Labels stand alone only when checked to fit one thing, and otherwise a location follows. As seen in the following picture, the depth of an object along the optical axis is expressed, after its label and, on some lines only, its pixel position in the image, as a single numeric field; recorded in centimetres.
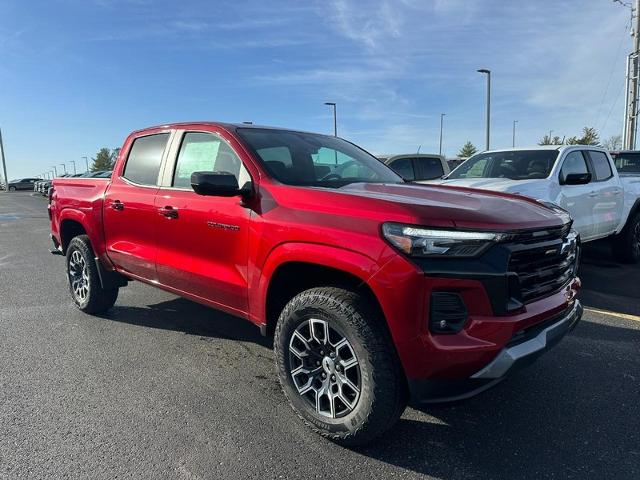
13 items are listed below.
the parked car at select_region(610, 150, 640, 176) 1159
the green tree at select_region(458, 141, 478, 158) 6131
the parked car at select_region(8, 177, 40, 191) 6062
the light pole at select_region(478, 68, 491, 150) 3025
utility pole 2191
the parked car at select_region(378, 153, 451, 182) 1070
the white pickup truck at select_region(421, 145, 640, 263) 629
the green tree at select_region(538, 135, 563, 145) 4562
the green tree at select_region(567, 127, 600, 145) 4148
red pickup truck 236
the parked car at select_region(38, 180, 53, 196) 3731
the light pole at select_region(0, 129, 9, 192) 5784
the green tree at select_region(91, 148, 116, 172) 8488
